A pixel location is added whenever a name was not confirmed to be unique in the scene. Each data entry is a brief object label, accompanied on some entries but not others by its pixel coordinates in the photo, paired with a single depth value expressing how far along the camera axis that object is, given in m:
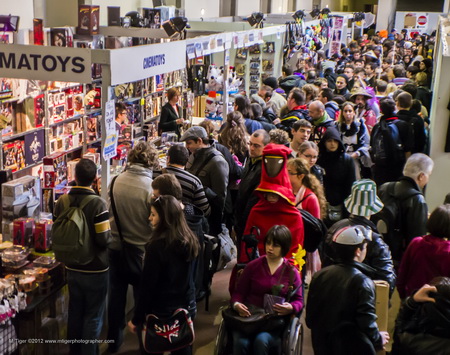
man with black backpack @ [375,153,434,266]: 4.45
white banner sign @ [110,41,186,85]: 4.60
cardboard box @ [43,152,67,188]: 7.23
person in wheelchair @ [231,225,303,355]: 3.57
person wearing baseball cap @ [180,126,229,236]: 5.04
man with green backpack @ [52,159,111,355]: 3.87
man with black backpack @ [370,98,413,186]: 6.46
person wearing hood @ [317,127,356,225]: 5.63
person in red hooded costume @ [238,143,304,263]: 3.96
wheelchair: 3.52
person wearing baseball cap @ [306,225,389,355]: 3.07
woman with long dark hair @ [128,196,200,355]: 3.40
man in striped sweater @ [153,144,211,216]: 4.56
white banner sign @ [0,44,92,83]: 4.49
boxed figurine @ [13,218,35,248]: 4.42
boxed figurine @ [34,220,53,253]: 4.46
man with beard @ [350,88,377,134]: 7.66
